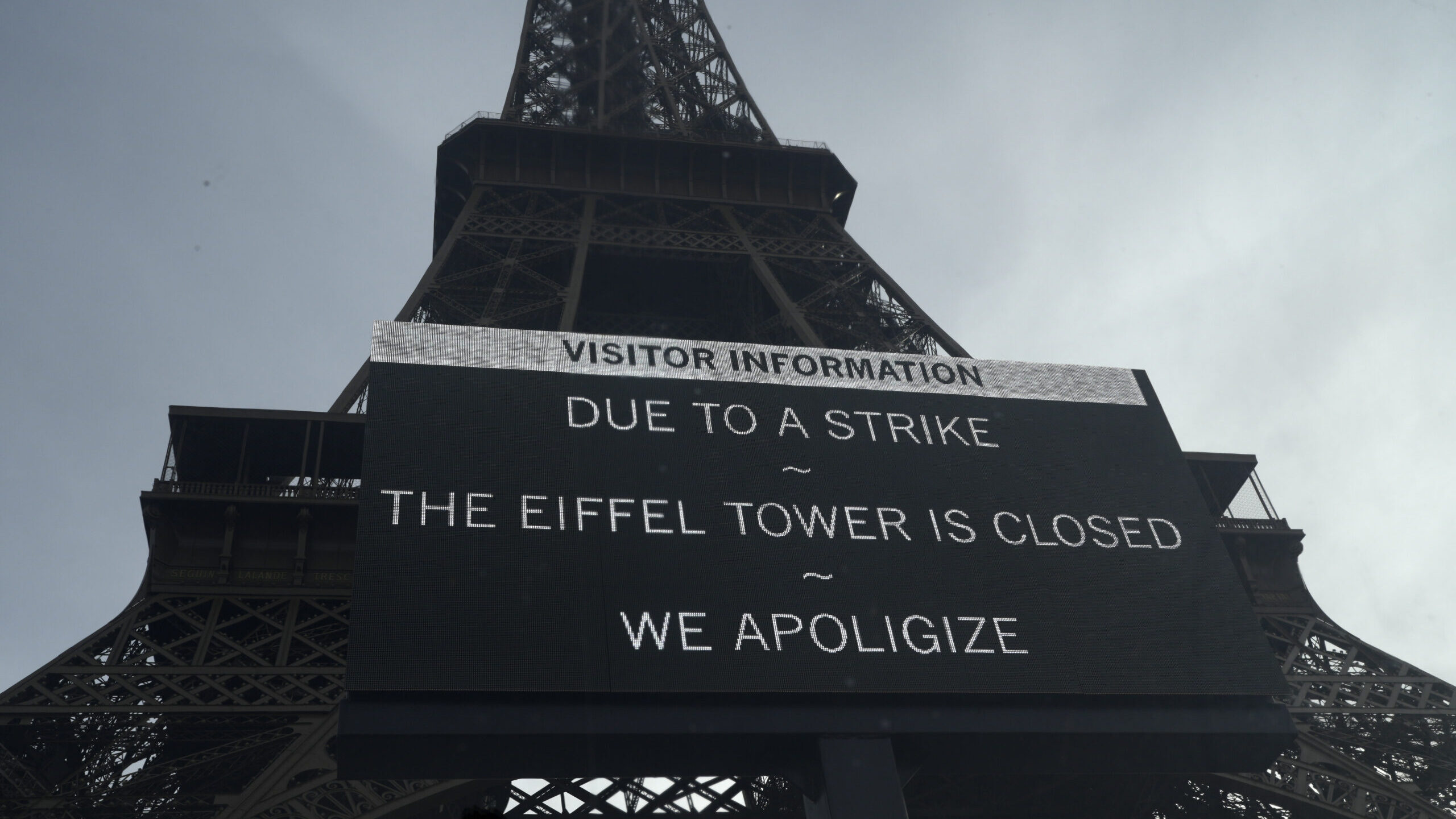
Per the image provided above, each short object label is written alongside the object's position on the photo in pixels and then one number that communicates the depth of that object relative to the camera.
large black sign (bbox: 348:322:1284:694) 10.70
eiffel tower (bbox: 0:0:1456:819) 15.98
